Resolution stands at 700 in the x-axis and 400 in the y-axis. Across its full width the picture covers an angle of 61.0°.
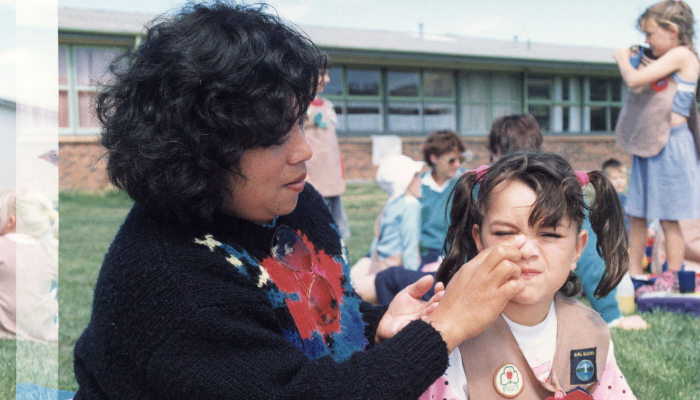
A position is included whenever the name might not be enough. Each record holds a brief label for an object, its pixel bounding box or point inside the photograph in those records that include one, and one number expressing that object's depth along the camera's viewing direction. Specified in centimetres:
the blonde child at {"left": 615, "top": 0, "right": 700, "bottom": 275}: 401
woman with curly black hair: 129
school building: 1329
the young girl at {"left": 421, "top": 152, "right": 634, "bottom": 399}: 161
